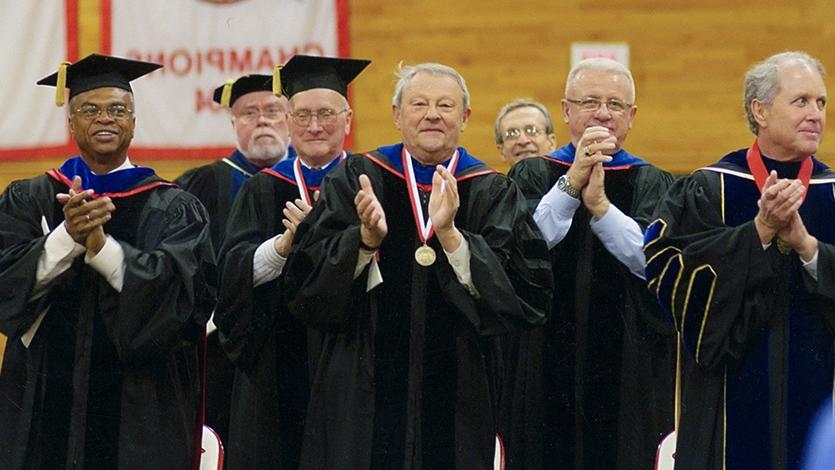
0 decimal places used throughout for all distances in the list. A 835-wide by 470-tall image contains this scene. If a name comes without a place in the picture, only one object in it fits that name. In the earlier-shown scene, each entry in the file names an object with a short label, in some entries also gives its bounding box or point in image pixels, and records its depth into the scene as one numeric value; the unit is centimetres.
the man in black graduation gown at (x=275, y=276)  1082
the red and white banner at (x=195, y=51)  1994
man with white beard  1401
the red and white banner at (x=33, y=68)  2005
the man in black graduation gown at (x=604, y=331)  1137
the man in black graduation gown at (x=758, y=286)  931
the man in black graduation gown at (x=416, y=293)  977
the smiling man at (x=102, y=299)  1005
